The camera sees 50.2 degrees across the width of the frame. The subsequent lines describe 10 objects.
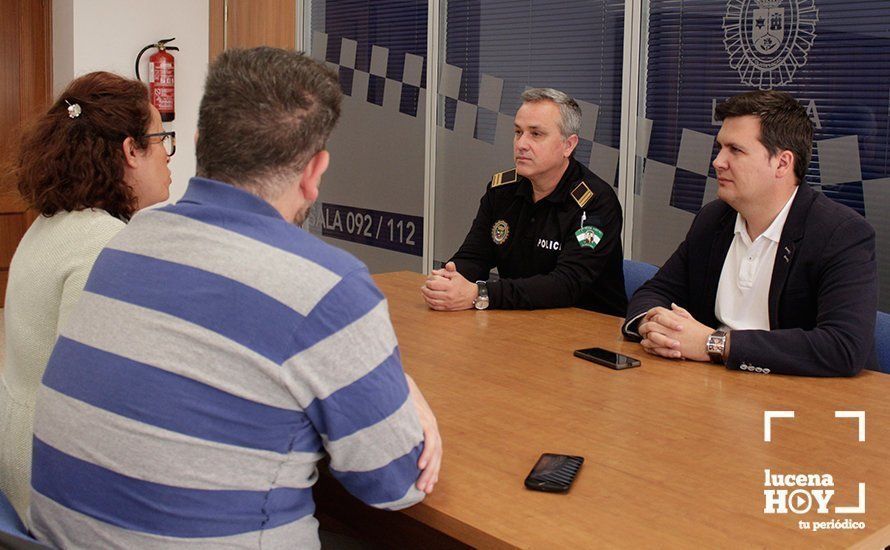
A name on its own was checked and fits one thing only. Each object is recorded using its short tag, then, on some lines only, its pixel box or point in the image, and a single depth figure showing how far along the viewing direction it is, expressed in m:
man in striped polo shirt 1.22
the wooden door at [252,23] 5.90
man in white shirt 2.19
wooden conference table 1.34
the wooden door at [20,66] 6.11
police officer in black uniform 3.06
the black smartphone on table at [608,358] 2.21
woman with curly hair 1.82
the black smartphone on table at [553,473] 1.46
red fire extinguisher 5.96
